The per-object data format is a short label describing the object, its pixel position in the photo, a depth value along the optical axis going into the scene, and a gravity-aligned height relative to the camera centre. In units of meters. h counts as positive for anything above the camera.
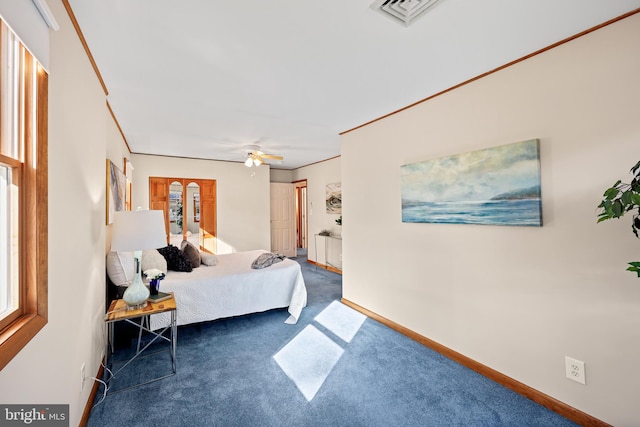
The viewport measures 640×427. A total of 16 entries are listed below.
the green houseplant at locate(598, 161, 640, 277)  1.23 +0.03
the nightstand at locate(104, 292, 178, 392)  2.17 -0.77
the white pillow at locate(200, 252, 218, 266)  3.74 -0.59
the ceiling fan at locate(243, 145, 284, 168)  4.39 +0.97
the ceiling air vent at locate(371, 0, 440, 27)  1.52 +1.16
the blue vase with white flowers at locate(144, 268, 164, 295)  2.48 -0.55
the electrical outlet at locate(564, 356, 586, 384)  1.80 -1.07
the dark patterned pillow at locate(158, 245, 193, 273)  3.37 -0.53
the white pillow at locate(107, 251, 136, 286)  2.69 -0.49
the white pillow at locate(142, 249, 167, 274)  3.09 -0.49
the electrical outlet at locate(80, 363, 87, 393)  1.69 -0.97
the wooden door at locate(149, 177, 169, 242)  5.42 +0.45
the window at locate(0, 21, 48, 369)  0.96 +0.11
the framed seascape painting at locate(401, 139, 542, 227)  2.01 +0.21
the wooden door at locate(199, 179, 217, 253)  5.90 +0.04
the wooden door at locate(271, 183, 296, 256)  7.26 -0.11
